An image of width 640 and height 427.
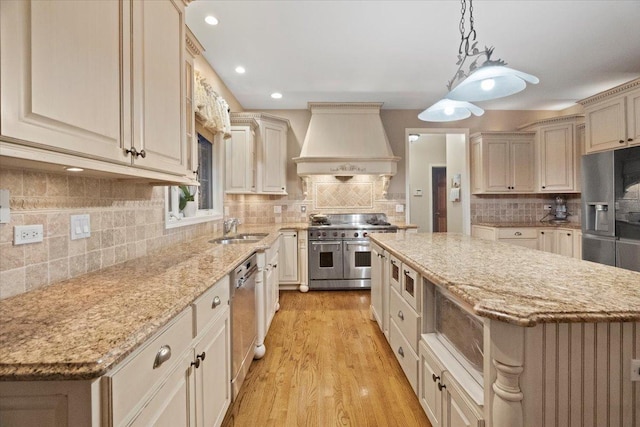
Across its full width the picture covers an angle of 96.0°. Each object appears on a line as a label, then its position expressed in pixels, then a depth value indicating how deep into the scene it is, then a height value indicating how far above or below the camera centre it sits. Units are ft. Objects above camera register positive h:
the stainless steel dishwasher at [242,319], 5.47 -2.20
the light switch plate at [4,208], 3.34 +0.10
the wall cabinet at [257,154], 12.67 +2.77
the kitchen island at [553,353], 2.89 -1.46
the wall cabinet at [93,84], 2.47 +1.46
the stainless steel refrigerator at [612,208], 9.64 +0.14
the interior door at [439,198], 21.93 +1.13
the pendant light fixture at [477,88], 5.10 +2.52
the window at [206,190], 8.51 +0.89
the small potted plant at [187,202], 8.50 +0.38
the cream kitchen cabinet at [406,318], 5.34 -2.20
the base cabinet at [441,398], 3.56 -2.63
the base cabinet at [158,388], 2.07 -1.50
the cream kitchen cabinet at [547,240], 13.55 -1.33
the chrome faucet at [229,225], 9.82 -0.37
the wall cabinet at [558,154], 13.70 +2.83
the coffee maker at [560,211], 15.06 +0.04
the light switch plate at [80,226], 4.32 -0.17
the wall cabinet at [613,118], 10.09 +3.50
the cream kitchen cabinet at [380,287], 7.75 -2.18
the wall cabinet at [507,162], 14.73 +2.57
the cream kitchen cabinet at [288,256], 13.09 -1.91
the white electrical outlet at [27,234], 3.50 -0.23
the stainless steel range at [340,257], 13.25 -1.99
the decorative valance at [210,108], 8.06 +3.29
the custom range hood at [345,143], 13.71 +3.43
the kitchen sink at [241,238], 9.23 -0.81
